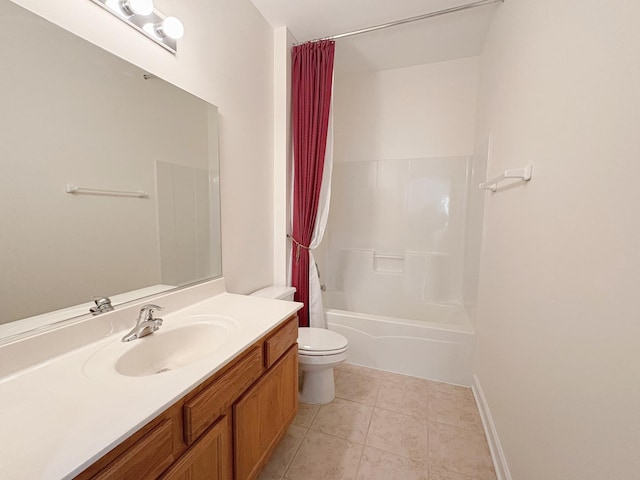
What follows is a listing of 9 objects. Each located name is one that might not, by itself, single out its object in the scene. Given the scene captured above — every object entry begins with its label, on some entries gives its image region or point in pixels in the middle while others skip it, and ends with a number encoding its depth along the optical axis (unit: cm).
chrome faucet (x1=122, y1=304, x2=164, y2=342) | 95
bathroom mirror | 74
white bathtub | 194
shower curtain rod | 163
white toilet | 160
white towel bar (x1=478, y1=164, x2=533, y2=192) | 109
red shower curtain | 196
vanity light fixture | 97
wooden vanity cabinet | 60
